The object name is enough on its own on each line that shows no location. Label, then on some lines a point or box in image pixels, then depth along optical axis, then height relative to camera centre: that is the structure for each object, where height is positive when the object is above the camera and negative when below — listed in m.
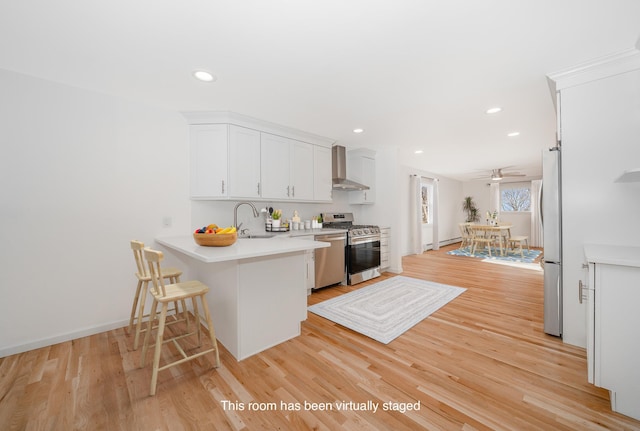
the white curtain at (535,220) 8.19 -0.15
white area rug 2.57 -1.14
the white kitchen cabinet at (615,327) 1.39 -0.65
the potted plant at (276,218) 3.72 -0.03
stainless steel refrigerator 2.28 -0.22
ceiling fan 7.08 +1.21
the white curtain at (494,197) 9.05 +0.68
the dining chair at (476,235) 6.73 -0.58
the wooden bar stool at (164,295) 1.66 -0.57
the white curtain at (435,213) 7.84 +0.09
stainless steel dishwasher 3.70 -0.70
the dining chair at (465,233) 7.37 -0.53
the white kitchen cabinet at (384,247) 4.75 -0.60
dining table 6.51 -0.45
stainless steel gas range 4.07 -0.56
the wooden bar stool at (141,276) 2.10 -0.55
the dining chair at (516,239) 6.38 -0.60
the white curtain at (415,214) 6.98 +0.05
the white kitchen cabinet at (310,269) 3.55 -0.77
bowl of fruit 2.01 -0.17
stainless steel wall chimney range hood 4.57 +0.86
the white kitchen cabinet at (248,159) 3.07 +0.77
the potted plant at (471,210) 9.49 +0.22
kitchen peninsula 2.00 -0.68
